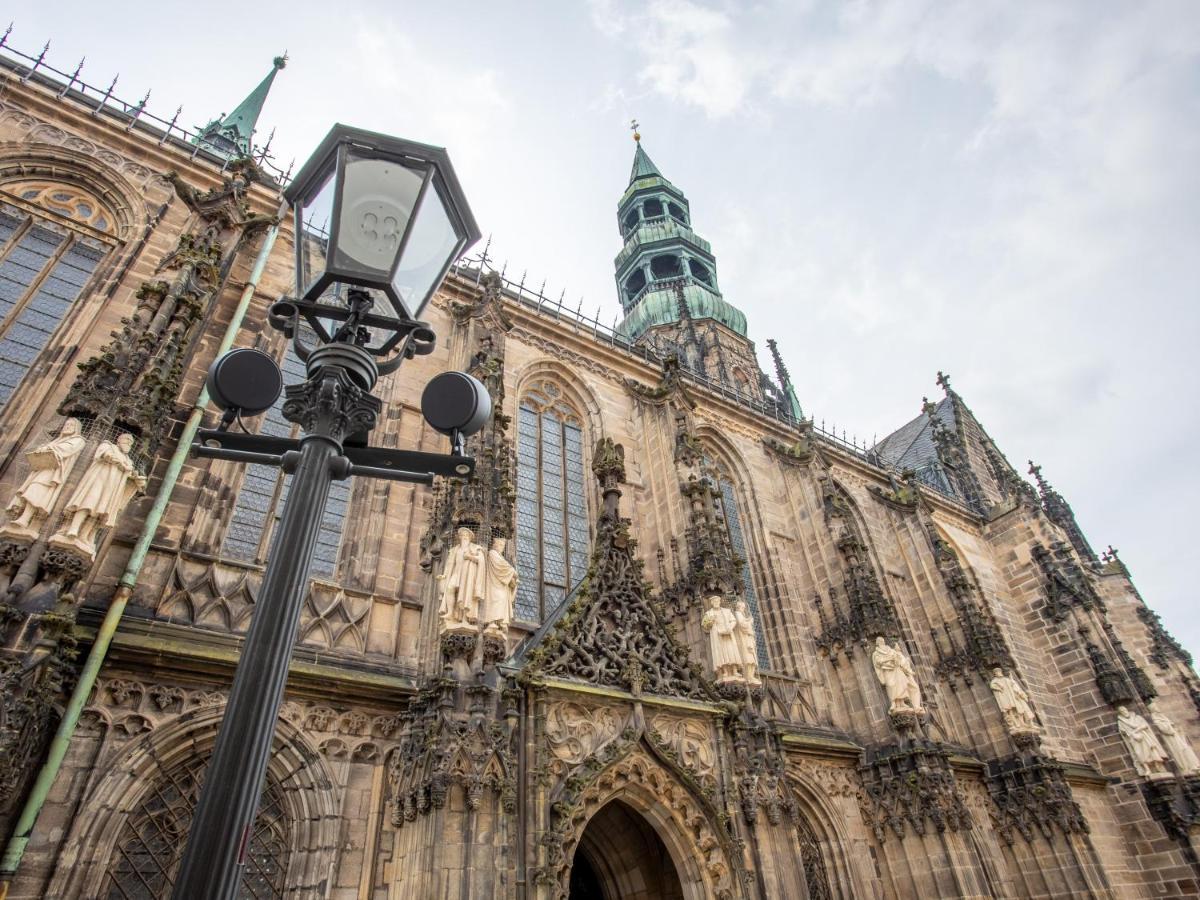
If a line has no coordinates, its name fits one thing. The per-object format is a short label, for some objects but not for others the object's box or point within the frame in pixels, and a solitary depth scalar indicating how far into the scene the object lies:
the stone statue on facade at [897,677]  12.09
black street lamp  2.72
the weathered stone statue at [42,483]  6.32
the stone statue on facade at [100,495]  6.46
